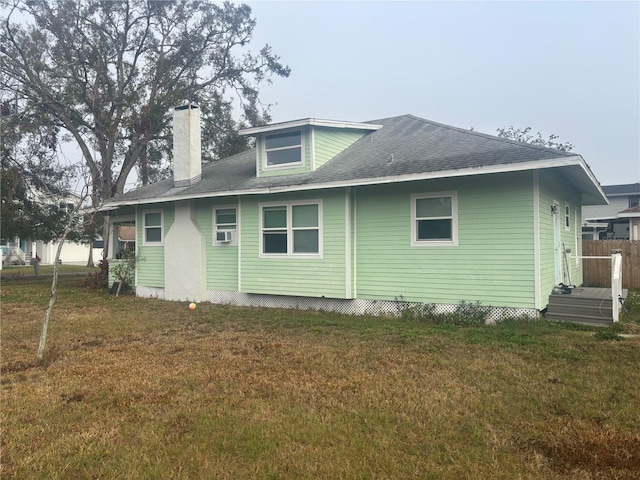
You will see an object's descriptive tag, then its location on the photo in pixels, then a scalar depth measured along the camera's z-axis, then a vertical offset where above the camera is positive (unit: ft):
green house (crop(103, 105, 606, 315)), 28.02 +2.26
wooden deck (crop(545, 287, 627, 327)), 27.43 -4.07
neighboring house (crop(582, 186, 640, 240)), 73.46 +5.16
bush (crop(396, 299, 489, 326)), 28.50 -4.56
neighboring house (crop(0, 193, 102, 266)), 118.21 -0.83
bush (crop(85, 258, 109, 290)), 53.16 -3.54
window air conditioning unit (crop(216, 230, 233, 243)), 39.58 +1.11
